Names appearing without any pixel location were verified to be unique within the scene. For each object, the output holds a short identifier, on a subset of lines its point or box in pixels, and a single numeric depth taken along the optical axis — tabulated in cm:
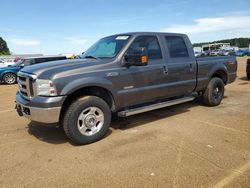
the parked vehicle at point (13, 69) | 1101
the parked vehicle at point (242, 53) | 4180
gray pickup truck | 309
